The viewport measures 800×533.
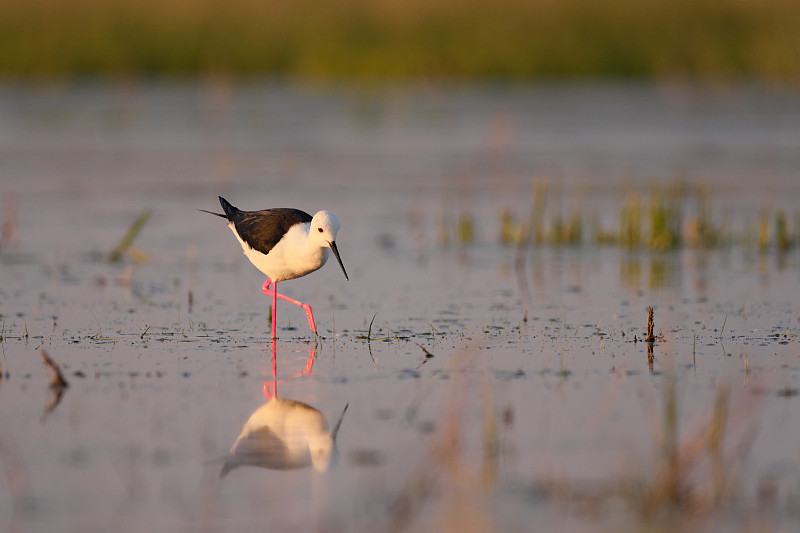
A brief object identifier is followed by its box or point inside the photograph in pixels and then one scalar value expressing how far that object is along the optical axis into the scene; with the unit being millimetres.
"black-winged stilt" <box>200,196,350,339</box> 17281
